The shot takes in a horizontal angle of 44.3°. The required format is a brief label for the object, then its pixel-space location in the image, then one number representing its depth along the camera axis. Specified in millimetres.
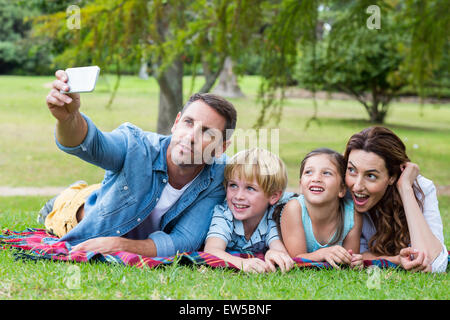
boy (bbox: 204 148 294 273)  3711
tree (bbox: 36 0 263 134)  6828
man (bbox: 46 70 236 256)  3557
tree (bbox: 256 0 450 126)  7559
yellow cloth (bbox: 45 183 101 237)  4126
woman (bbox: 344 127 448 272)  3529
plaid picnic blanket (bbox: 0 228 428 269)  3340
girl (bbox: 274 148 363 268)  3621
